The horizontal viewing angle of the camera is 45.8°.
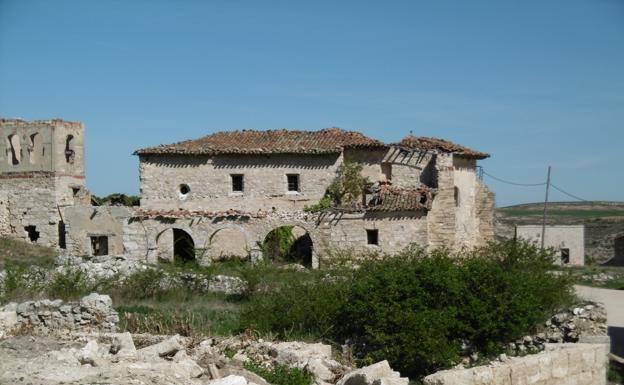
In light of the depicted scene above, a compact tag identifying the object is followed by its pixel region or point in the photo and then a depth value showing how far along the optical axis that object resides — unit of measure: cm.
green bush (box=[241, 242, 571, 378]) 1452
